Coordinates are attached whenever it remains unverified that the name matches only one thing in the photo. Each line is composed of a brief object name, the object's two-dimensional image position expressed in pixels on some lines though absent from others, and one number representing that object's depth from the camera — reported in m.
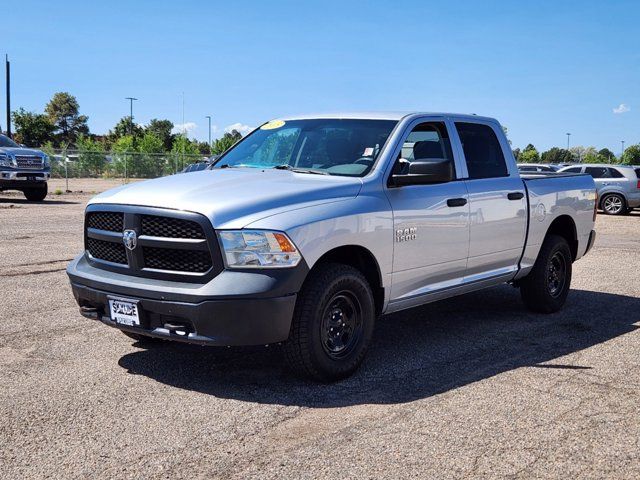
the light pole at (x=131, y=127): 92.12
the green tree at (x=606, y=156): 97.94
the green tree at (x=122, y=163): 42.22
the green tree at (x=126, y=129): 92.44
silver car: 24.50
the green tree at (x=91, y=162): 43.59
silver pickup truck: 4.77
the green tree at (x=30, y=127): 71.38
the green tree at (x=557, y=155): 101.94
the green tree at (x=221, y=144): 63.57
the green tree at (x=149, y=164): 43.31
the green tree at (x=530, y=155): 91.31
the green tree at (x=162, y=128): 94.75
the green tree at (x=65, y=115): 84.88
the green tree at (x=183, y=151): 45.53
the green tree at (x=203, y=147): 75.75
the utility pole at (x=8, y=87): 56.22
